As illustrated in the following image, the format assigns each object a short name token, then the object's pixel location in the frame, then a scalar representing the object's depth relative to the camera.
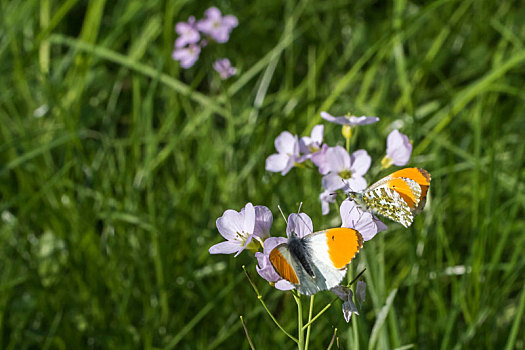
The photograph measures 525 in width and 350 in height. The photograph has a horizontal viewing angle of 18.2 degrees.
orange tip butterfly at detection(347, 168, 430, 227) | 0.58
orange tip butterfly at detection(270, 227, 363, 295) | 0.54
